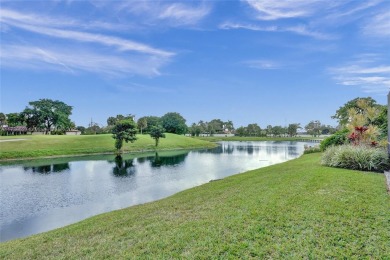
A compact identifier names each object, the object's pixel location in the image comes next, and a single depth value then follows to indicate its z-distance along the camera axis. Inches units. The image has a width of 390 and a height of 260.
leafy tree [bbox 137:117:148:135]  3496.6
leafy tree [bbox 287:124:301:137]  5211.6
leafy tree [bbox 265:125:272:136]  5285.4
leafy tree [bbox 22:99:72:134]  2970.0
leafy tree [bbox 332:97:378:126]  1749.5
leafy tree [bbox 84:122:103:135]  4139.3
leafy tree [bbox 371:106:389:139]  783.7
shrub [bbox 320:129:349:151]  869.9
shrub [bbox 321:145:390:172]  499.8
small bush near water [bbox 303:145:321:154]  1261.1
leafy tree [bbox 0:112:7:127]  3390.7
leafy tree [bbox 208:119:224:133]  5479.3
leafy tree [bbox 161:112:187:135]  3976.4
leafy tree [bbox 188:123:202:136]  4923.7
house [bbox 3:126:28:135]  3157.0
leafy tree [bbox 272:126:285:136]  5191.9
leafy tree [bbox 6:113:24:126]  3036.9
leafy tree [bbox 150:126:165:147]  2253.2
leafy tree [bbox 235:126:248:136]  5275.6
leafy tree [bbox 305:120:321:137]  5777.6
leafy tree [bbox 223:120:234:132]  6028.5
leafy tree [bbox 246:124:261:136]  5191.9
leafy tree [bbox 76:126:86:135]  4180.6
